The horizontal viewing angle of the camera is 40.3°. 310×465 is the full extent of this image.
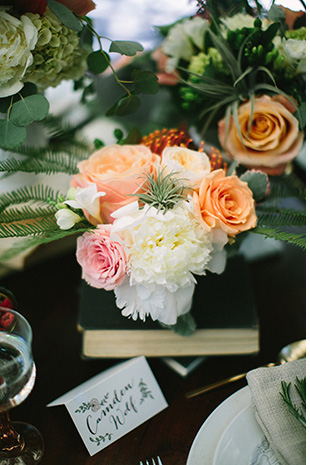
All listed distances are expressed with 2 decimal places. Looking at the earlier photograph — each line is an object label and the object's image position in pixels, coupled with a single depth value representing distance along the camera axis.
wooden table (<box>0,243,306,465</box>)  0.58
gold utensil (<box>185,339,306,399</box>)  0.65
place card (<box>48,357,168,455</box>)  0.57
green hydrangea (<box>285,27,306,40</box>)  0.68
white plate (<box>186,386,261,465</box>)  0.51
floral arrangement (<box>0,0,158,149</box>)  0.55
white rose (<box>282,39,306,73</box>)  0.65
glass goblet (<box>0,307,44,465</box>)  0.51
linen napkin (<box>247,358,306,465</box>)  0.49
